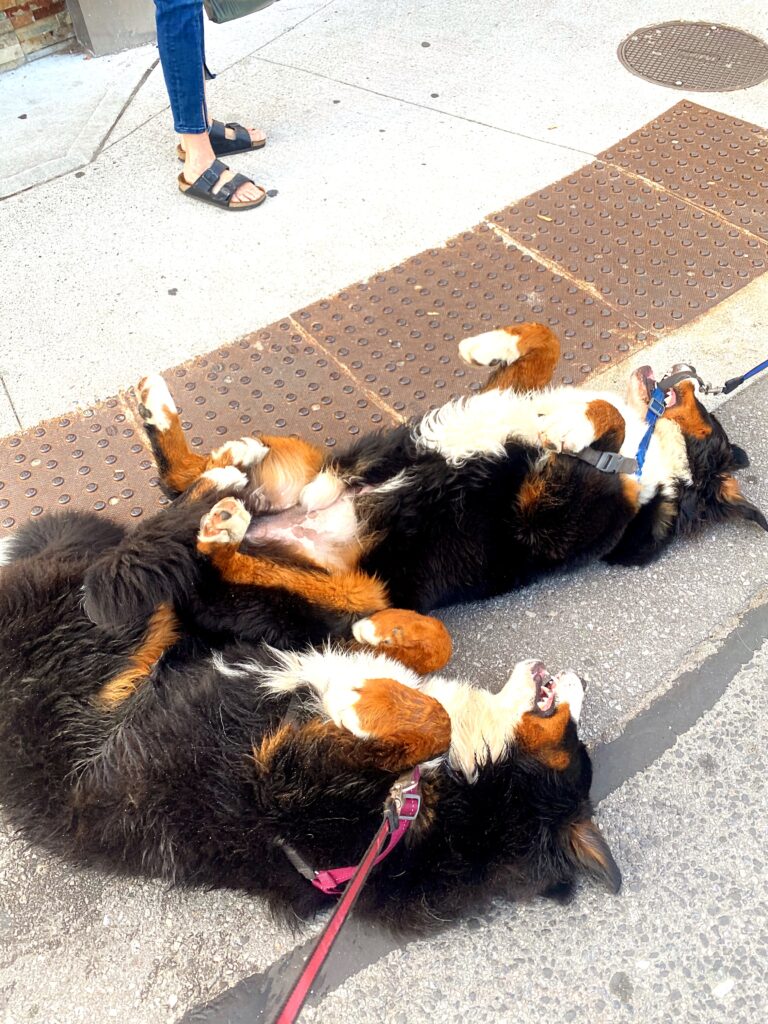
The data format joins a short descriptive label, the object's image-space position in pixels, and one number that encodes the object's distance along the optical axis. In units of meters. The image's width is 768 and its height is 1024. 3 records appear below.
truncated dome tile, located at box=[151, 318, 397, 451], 3.07
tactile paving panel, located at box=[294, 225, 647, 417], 3.23
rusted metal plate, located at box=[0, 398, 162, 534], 2.86
